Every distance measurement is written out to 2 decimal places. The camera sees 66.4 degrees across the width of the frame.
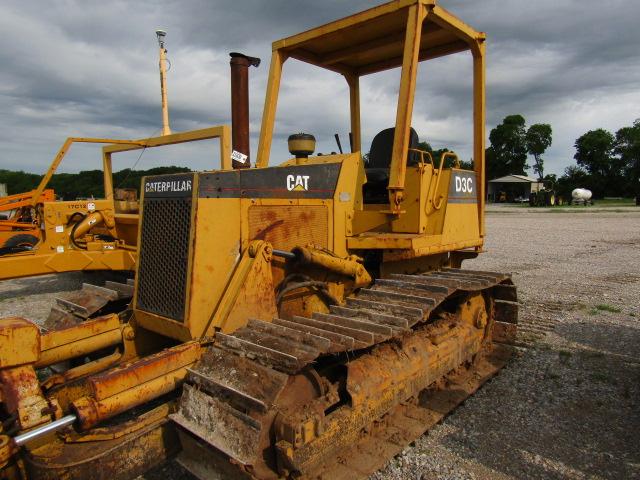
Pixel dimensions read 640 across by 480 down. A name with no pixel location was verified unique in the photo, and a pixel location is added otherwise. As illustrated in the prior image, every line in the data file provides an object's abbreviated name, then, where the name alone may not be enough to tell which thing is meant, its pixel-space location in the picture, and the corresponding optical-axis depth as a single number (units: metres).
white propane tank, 51.16
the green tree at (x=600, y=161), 63.22
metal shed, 61.84
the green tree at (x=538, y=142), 68.94
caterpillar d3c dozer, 2.49
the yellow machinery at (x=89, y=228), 7.52
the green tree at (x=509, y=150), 68.38
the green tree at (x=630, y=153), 60.78
